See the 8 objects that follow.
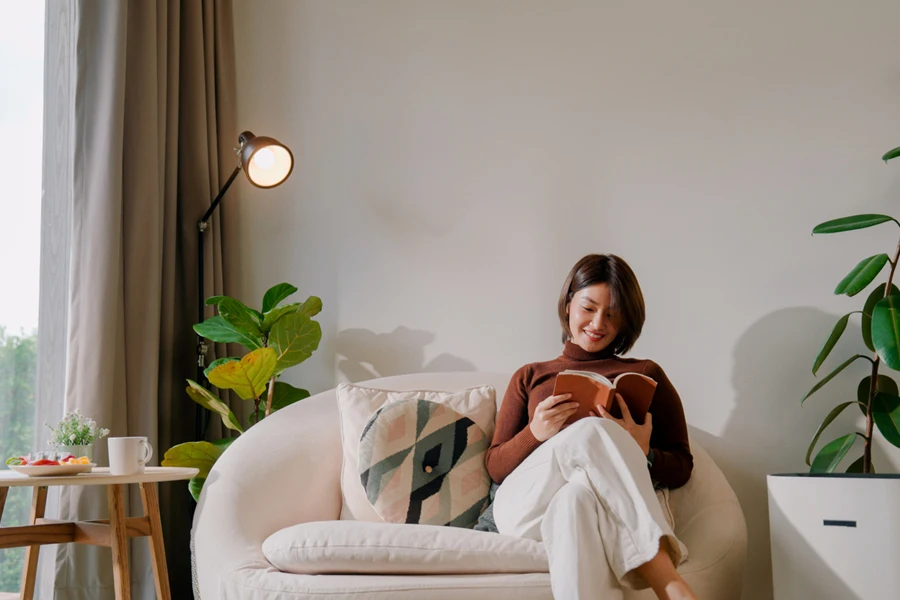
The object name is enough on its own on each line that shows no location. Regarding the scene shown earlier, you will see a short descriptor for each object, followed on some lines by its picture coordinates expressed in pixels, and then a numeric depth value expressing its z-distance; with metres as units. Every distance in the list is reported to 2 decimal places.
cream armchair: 1.41
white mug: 1.63
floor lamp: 2.42
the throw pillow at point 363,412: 1.91
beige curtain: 2.21
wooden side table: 1.56
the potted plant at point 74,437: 1.73
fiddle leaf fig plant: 2.22
